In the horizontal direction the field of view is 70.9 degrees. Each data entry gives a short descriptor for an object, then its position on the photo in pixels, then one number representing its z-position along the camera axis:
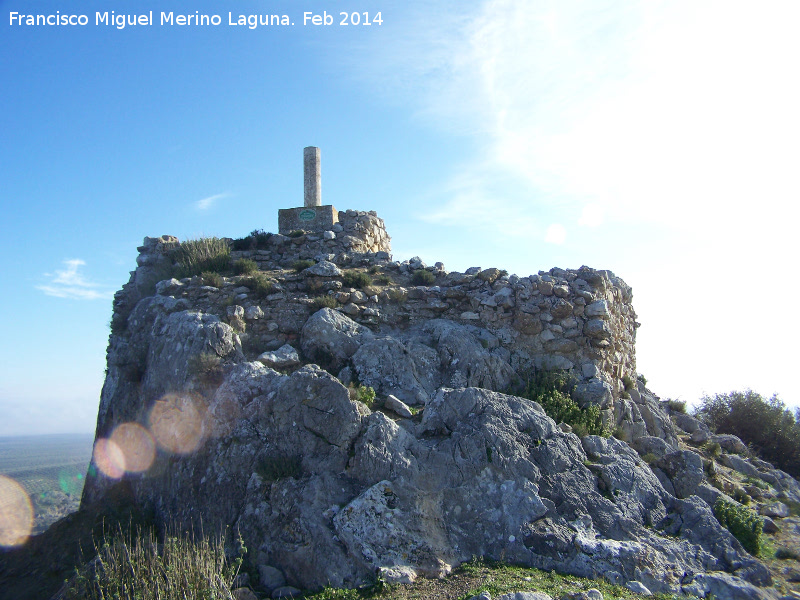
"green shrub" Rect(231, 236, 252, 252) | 14.66
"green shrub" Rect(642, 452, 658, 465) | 9.99
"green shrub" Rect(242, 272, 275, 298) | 12.14
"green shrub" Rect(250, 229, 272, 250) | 14.80
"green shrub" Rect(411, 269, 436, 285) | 13.55
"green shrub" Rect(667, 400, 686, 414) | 14.88
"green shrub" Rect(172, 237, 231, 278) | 13.38
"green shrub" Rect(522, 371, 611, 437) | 10.01
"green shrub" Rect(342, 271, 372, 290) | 12.80
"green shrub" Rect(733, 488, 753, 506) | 10.04
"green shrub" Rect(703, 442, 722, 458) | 12.64
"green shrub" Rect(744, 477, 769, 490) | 11.32
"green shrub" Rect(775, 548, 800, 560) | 8.51
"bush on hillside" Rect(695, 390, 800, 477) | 14.01
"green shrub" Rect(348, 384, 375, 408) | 9.52
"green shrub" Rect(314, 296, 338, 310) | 11.99
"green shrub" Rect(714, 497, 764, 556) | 8.36
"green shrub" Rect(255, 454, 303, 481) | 8.18
